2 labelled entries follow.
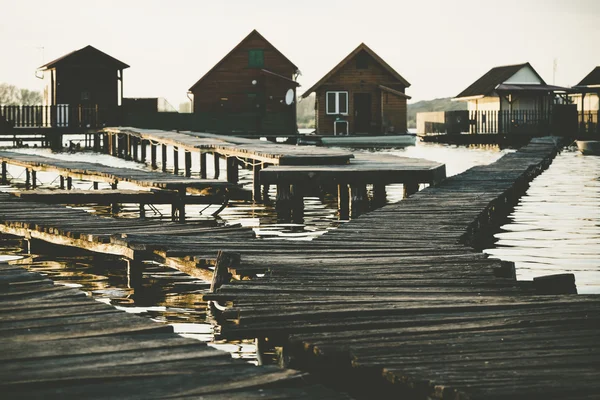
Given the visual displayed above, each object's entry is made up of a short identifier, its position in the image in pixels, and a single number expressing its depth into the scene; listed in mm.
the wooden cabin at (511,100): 61500
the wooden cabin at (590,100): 58719
